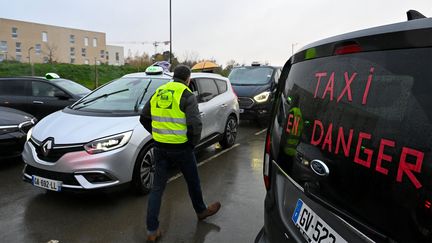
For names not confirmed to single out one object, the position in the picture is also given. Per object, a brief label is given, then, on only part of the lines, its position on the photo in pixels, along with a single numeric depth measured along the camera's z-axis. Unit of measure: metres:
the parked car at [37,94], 8.12
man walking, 3.45
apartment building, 67.31
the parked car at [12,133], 5.81
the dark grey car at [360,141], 1.25
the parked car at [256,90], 9.84
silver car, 4.12
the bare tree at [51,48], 71.44
